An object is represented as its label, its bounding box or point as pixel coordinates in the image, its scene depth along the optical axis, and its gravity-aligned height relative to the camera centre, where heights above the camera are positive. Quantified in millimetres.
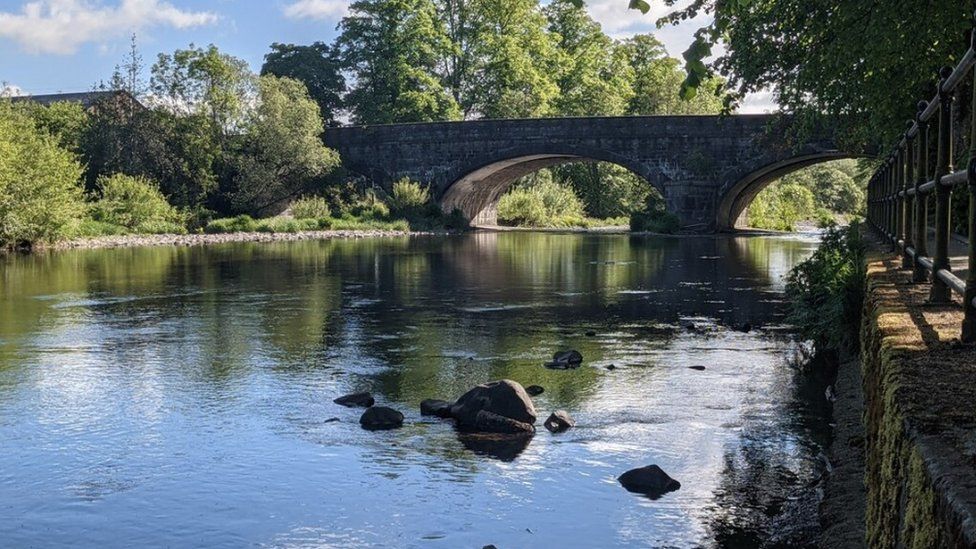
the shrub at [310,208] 44312 +102
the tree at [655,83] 56906 +7275
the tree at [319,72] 63281 +8237
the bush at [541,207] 52031 +145
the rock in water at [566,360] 10258 -1462
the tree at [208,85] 43719 +5232
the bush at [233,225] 40656 -556
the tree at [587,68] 58125 +8221
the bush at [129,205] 37594 +208
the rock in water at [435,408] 8070 -1505
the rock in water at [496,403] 7684 -1410
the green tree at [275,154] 44000 +2364
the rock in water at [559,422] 7619 -1530
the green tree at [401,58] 55812 +8198
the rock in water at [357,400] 8461 -1515
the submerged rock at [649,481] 6207 -1595
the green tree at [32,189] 28562 +599
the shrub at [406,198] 46062 +531
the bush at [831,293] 9773 -832
